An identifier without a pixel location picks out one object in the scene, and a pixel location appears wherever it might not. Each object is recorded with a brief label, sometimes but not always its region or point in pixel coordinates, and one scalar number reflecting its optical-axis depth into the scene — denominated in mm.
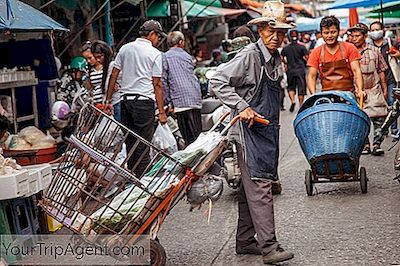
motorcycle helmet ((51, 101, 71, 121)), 9531
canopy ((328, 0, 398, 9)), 15803
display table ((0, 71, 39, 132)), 8617
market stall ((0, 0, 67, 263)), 6441
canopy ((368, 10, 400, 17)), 21438
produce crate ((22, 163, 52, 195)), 6777
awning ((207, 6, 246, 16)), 19912
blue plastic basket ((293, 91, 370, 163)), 8039
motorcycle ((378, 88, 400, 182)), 7959
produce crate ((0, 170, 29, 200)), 6160
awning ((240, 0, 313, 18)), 19942
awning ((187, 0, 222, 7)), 17152
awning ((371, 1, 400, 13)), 16216
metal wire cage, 5473
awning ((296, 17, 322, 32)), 32003
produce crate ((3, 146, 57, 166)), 7781
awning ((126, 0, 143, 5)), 11031
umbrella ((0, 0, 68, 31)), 6688
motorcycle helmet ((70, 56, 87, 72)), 11078
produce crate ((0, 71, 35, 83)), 8531
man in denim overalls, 5992
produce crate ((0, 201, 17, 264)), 6271
